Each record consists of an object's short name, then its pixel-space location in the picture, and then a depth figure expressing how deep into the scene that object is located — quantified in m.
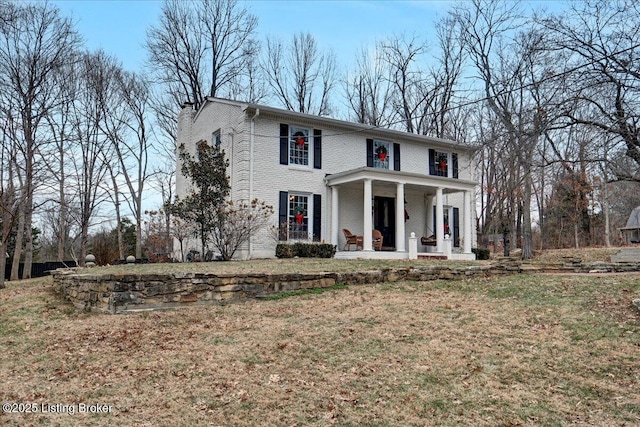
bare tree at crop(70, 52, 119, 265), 21.89
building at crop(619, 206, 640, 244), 24.67
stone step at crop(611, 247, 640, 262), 16.19
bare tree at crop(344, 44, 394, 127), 28.73
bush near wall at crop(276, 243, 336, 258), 14.84
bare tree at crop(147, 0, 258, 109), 25.75
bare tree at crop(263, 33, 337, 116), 28.75
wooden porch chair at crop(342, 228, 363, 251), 15.80
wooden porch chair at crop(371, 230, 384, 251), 16.20
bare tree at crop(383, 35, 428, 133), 27.77
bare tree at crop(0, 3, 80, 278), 15.84
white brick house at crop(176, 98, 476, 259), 15.38
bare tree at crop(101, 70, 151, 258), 23.95
